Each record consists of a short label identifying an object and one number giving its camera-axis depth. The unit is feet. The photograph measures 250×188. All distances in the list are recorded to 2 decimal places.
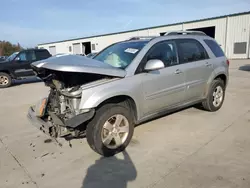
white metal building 71.36
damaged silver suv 10.47
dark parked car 37.27
